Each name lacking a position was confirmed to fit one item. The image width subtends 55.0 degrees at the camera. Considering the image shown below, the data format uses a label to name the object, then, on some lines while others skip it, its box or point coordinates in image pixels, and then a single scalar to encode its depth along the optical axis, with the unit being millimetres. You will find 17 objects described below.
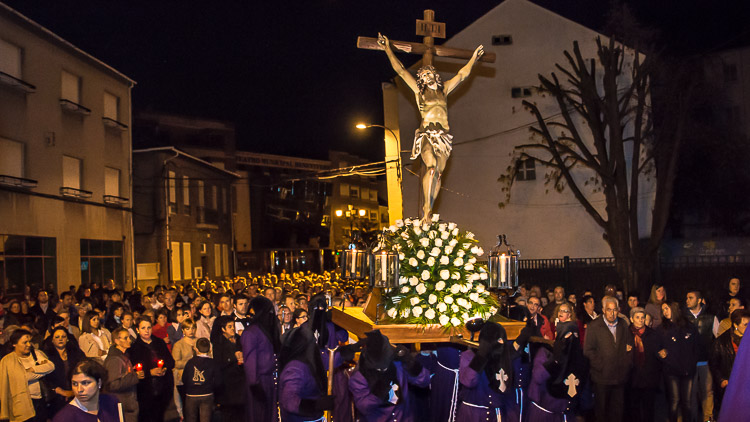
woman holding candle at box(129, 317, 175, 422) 9117
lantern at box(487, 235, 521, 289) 7727
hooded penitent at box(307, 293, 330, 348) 7537
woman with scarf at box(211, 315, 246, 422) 9289
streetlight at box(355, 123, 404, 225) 20759
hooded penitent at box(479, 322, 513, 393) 6641
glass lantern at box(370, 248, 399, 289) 7160
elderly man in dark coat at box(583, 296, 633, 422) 8930
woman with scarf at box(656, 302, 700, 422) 9414
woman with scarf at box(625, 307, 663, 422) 9570
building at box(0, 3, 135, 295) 20203
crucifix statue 8445
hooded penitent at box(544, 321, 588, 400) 7293
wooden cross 8773
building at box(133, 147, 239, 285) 31500
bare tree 19812
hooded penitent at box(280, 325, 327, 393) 6363
